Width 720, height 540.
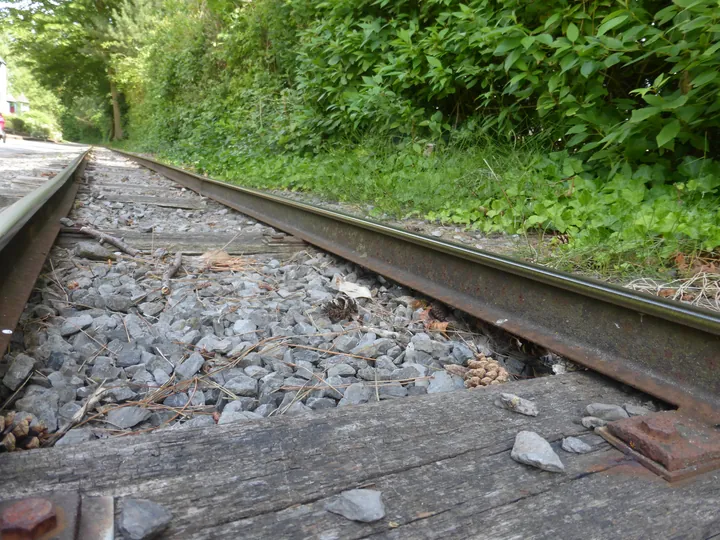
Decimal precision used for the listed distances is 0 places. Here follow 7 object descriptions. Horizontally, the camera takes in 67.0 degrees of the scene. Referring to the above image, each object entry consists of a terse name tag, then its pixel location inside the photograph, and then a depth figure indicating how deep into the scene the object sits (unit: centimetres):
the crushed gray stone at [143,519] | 31
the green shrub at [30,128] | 3330
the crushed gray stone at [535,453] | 39
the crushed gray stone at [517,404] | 47
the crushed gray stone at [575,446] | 42
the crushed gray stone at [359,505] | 34
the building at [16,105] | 5428
